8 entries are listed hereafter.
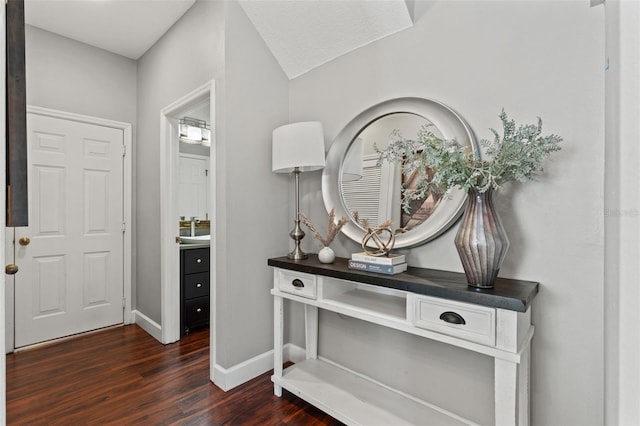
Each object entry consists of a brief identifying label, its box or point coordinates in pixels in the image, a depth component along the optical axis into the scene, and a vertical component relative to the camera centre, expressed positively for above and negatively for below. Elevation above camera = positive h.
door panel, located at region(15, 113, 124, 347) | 2.62 -0.22
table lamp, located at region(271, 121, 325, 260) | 1.87 +0.36
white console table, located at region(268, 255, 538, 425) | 1.13 -0.49
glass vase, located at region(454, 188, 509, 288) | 1.20 -0.12
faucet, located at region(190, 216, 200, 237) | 3.78 -0.20
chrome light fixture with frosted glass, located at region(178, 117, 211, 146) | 3.47 +0.89
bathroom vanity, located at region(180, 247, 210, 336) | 2.83 -0.73
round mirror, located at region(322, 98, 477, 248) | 1.57 +0.20
